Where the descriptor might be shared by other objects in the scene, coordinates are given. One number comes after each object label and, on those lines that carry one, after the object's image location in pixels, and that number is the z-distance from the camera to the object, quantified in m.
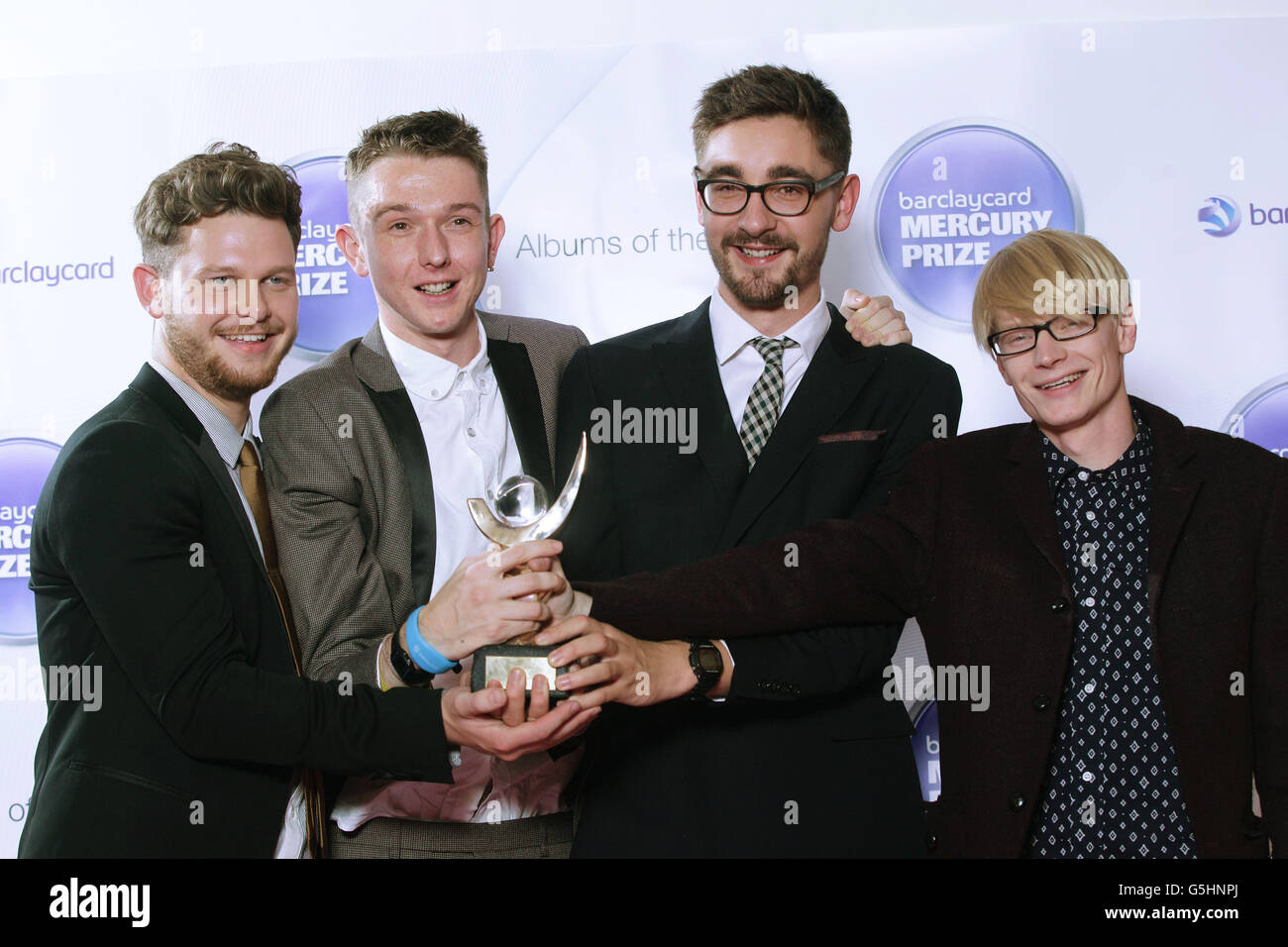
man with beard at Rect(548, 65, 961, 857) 2.03
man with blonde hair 1.72
